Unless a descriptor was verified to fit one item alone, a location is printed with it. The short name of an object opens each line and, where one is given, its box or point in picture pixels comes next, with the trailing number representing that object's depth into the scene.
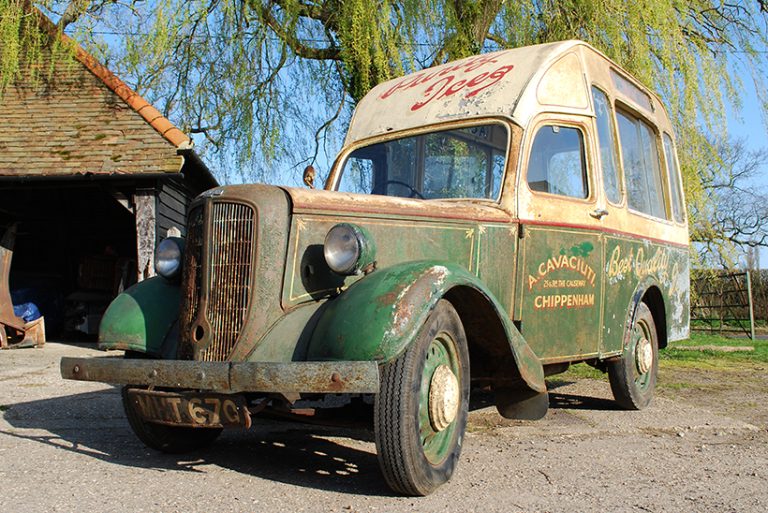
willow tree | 10.63
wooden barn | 11.77
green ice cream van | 3.49
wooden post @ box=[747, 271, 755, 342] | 15.90
